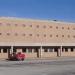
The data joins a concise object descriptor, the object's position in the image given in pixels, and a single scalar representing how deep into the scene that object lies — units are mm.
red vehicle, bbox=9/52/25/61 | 32462
